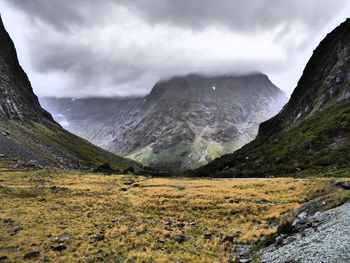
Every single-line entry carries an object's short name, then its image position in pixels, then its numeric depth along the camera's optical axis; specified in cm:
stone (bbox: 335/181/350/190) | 2211
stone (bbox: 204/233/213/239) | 1823
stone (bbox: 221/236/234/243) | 1681
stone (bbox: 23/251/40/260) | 1548
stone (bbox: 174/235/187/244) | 1799
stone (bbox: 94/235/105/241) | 1866
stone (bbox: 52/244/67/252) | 1686
